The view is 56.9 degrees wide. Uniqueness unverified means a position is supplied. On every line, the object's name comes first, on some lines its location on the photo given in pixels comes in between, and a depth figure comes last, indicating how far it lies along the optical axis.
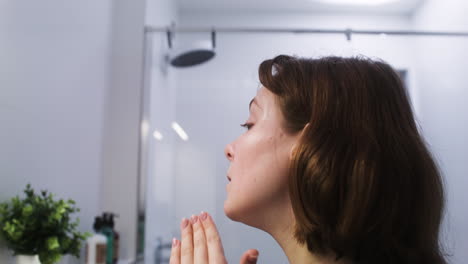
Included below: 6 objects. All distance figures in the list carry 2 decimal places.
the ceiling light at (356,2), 2.38
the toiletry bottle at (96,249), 1.33
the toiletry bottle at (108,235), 1.47
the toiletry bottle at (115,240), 1.51
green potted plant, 0.94
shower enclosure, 1.74
